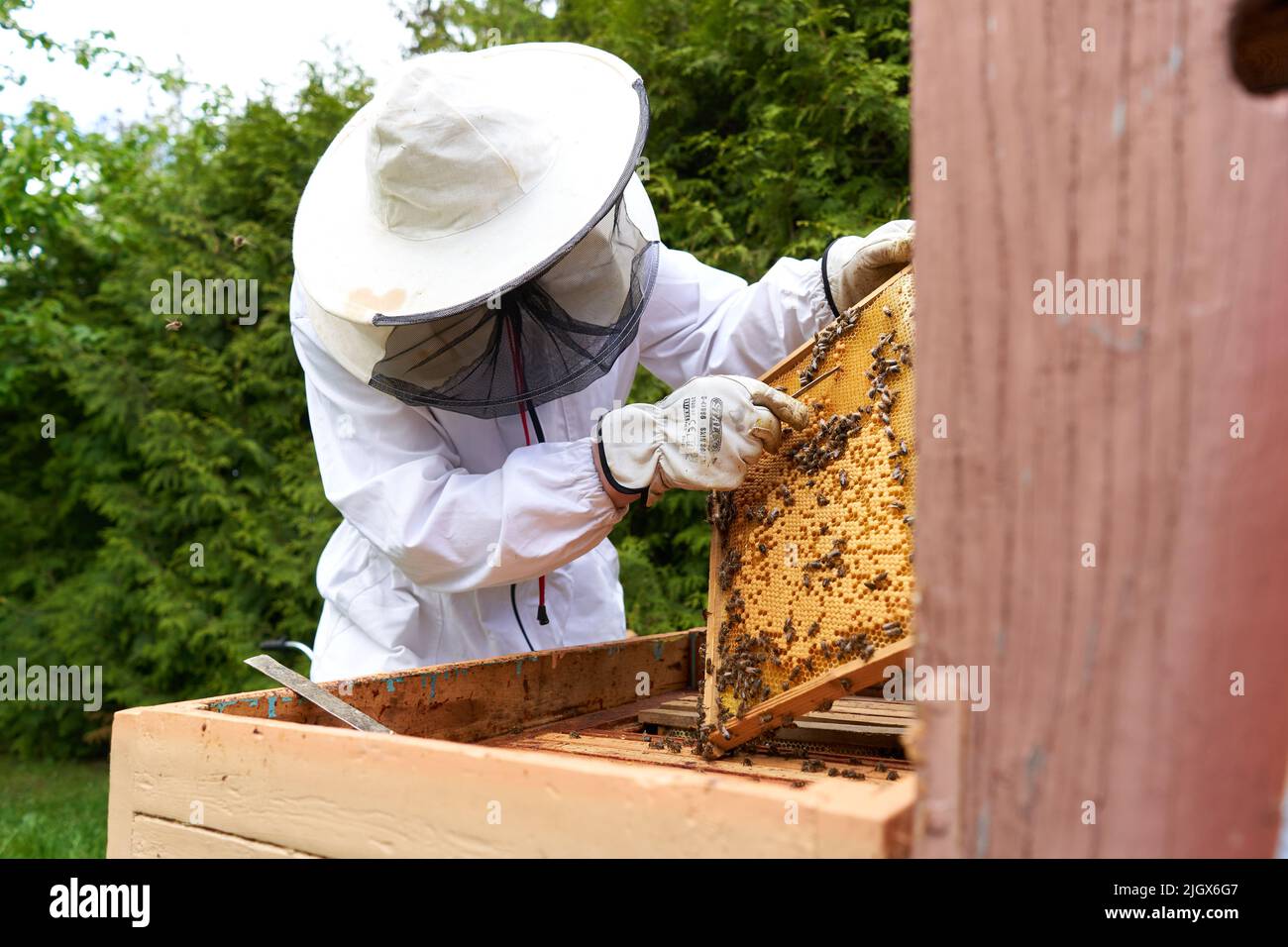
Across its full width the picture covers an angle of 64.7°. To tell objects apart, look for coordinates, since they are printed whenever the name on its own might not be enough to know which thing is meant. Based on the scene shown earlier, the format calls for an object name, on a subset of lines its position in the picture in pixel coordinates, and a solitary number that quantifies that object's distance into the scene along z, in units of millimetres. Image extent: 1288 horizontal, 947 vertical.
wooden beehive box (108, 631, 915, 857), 885
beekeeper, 2000
